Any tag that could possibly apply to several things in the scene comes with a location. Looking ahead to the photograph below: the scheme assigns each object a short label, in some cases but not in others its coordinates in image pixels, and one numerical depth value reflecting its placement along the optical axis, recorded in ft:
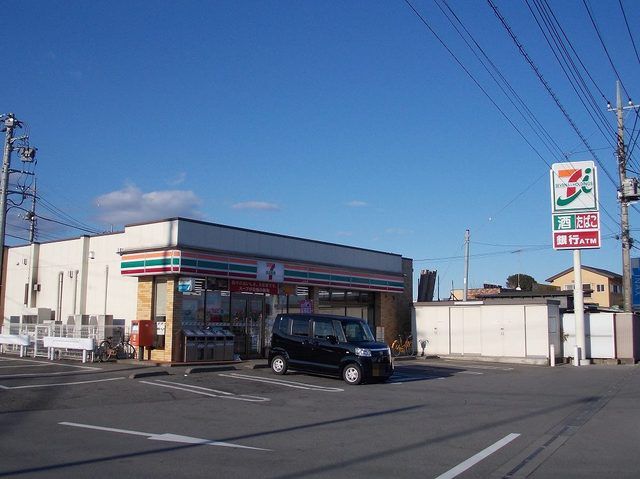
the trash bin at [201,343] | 75.61
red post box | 74.49
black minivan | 61.98
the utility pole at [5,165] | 85.72
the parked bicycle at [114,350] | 74.33
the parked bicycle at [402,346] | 106.83
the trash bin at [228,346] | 78.18
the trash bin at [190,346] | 74.28
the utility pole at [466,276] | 153.04
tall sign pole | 99.86
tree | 321.91
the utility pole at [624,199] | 110.93
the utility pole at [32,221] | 168.45
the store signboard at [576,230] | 100.22
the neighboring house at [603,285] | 247.91
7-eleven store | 75.97
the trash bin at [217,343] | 77.15
